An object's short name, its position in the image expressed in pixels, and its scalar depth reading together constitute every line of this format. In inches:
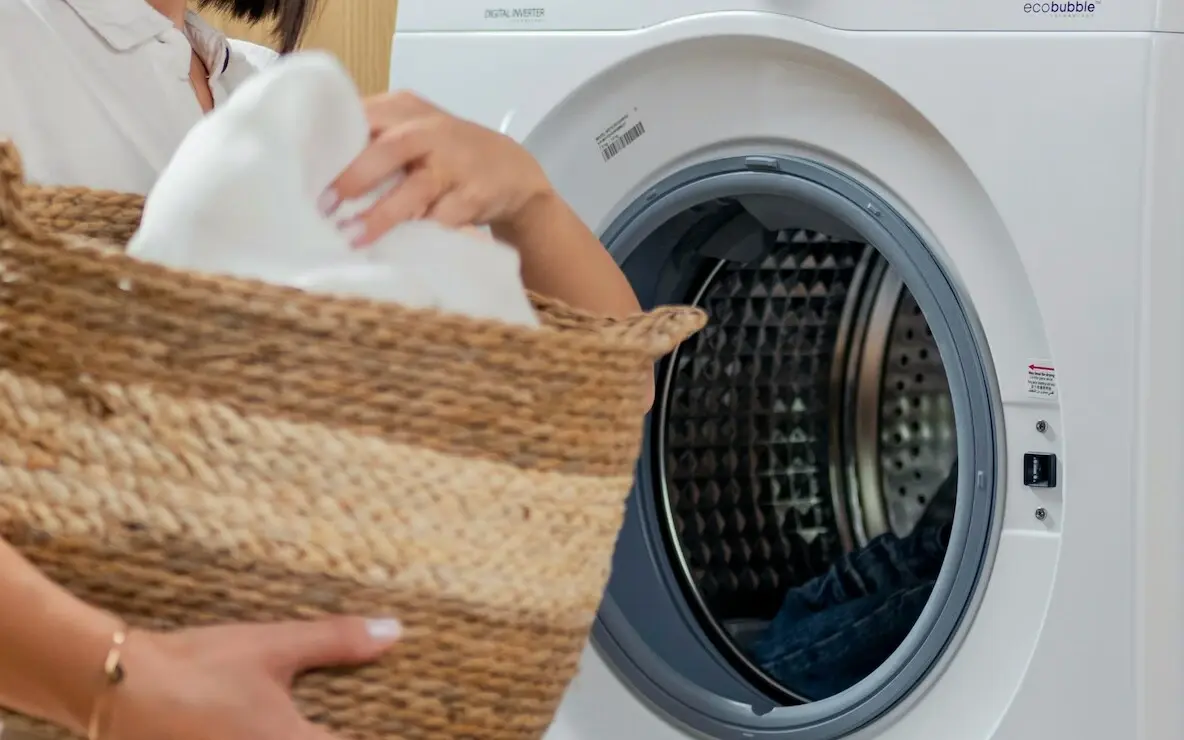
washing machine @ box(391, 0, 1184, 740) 79.4
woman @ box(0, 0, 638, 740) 59.1
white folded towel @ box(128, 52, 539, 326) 62.7
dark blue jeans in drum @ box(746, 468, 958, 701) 89.9
